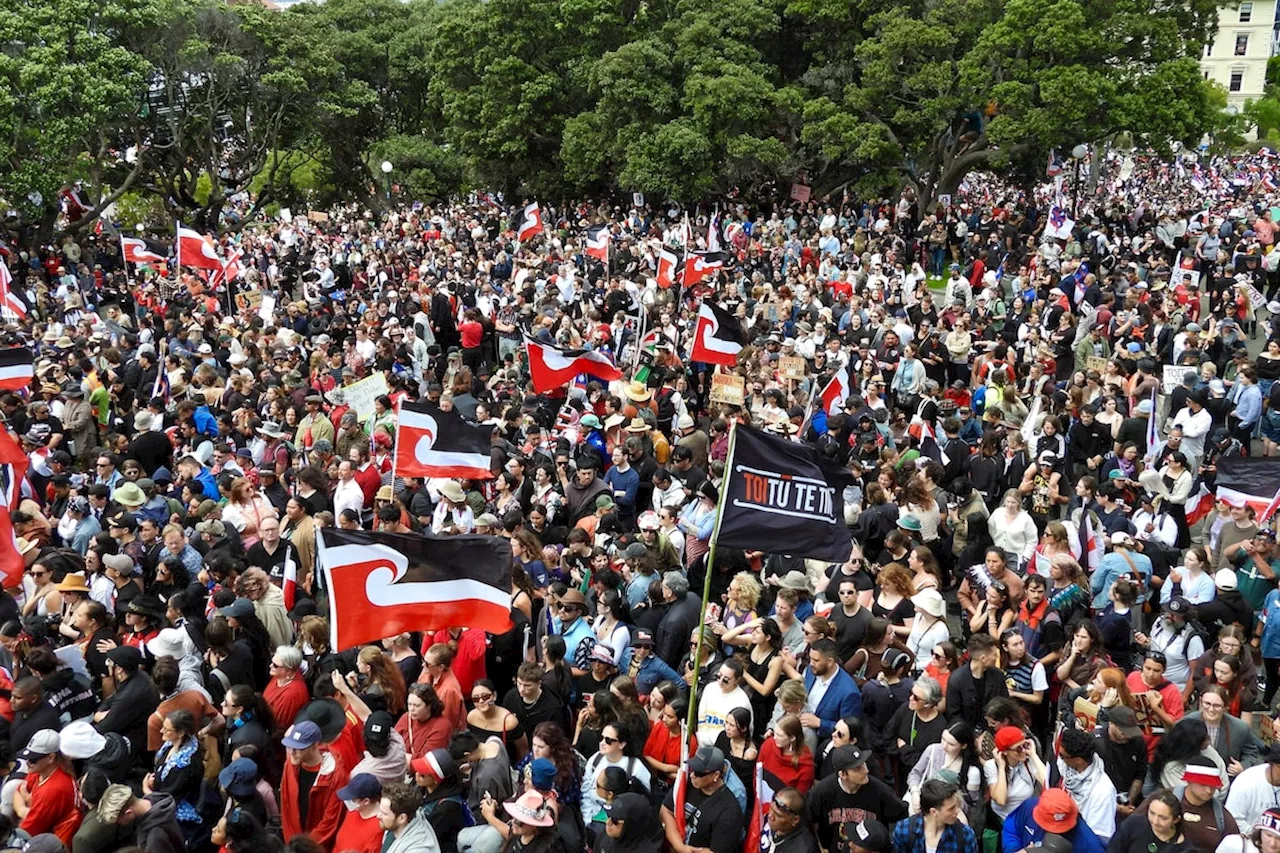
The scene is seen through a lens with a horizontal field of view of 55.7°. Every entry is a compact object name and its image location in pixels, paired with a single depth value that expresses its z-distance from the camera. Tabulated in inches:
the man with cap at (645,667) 289.0
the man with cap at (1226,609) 322.0
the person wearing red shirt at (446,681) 280.7
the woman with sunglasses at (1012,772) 245.4
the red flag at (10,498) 346.0
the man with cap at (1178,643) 300.0
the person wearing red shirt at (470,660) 308.2
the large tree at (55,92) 1061.1
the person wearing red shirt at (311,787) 255.1
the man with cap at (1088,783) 241.0
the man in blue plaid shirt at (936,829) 227.6
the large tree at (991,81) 1024.2
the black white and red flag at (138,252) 831.1
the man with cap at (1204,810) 231.6
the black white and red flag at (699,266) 695.7
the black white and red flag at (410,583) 280.2
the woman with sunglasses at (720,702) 272.2
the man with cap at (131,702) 278.5
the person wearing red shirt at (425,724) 267.7
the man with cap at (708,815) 242.5
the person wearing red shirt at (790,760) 252.5
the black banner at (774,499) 282.7
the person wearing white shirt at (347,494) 426.9
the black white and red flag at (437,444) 395.5
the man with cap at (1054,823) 231.1
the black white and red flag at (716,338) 531.8
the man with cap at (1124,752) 261.4
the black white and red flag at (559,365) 503.2
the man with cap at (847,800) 240.8
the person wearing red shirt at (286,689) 280.8
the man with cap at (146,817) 238.4
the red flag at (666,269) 717.9
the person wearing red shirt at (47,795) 247.0
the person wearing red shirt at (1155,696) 271.6
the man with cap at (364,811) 234.2
